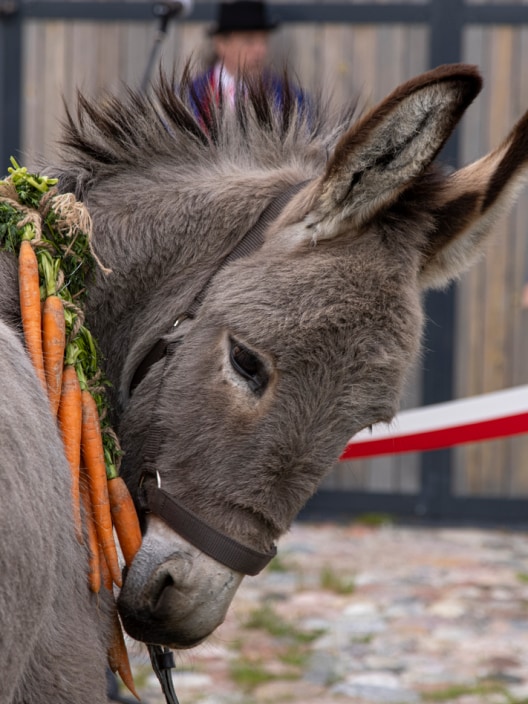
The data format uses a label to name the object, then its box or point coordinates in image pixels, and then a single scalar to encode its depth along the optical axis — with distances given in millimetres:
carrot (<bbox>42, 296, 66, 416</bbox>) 2174
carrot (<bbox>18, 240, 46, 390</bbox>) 2139
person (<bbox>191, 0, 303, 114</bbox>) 5902
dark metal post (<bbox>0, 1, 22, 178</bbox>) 7637
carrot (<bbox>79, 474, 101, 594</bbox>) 2127
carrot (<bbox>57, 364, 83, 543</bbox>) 2121
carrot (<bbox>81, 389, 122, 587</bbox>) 2242
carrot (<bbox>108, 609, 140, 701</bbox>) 2332
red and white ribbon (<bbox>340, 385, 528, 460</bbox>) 3922
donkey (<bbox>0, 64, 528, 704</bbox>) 2096
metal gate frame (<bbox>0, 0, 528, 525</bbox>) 7422
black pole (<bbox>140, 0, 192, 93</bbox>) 4757
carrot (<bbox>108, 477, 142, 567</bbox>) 2316
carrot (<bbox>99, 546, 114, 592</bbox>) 2236
